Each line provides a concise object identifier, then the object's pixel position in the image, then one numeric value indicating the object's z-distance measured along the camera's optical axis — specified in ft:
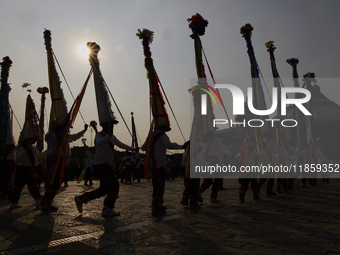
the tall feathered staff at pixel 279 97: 28.66
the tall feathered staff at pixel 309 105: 35.94
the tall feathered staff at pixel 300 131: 33.27
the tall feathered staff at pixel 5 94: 25.68
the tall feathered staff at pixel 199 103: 19.08
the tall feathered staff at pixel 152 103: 17.29
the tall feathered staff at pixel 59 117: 17.35
